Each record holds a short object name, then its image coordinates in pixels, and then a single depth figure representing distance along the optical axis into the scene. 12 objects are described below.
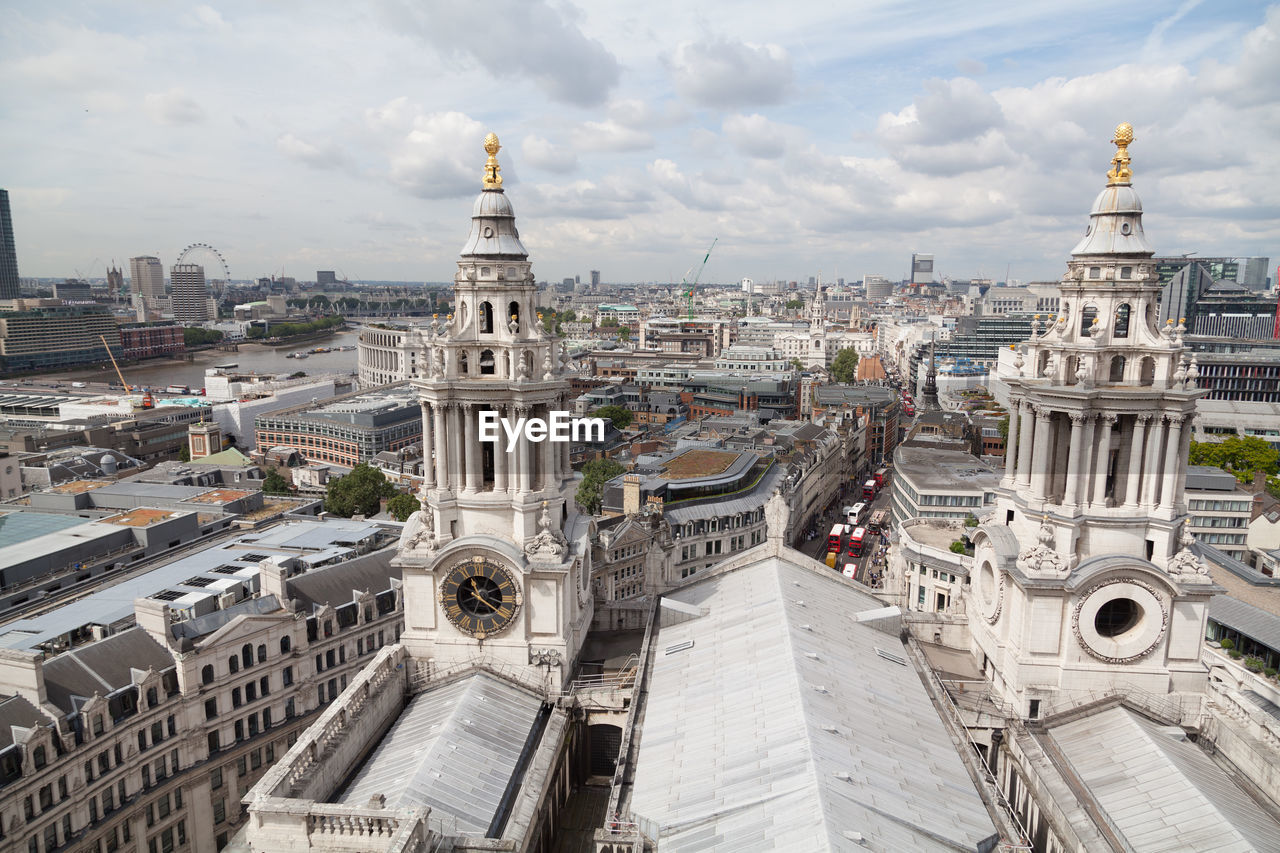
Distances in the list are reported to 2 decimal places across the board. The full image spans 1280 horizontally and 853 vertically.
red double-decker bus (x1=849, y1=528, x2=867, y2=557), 97.81
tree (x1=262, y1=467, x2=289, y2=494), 98.71
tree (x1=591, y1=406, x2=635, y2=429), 146.27
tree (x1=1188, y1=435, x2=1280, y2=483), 111.56
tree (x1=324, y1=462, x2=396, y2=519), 91.25
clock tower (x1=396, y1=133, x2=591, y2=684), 33.50
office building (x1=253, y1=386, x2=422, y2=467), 125.00
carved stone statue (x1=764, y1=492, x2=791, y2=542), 41.50
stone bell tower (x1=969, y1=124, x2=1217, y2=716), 31.44
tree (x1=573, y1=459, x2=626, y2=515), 96.19
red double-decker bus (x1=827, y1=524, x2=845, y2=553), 99.73
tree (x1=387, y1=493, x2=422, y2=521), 84.88
